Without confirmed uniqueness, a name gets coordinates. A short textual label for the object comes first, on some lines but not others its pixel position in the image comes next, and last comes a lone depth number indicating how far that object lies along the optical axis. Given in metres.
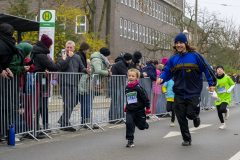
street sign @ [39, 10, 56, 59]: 14.38
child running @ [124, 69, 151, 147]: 8.27
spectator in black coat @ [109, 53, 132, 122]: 11.70
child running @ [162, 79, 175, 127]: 12.72
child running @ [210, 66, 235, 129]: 11.73
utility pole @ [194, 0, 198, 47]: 31.02
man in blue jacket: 8.19
